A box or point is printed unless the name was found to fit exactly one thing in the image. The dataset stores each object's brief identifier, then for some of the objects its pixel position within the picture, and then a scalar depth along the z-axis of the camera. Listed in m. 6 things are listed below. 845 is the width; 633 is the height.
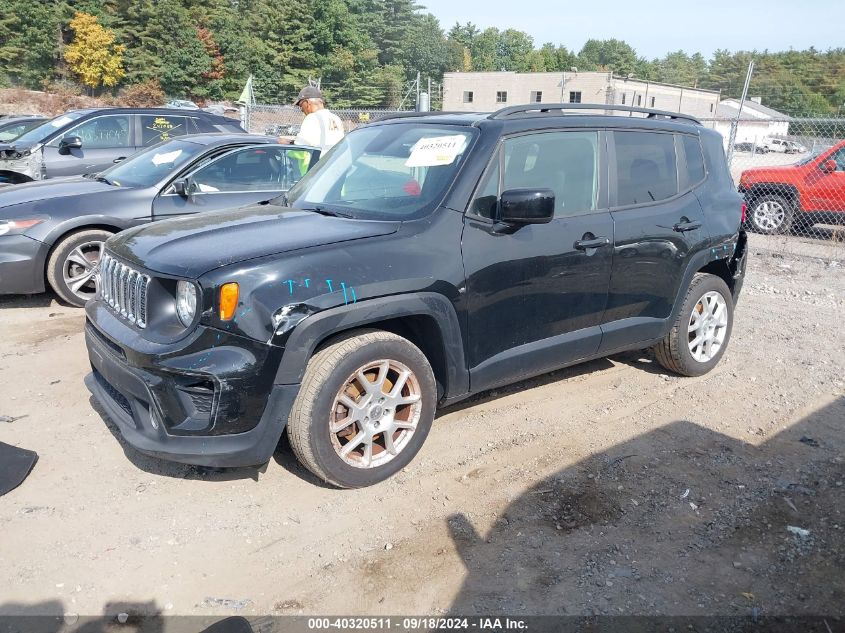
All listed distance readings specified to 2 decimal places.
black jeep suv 3.07
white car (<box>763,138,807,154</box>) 22.43
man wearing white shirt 7.67
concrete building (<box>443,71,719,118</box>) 57.44
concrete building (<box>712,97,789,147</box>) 45.53
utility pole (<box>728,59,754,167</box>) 11.93
